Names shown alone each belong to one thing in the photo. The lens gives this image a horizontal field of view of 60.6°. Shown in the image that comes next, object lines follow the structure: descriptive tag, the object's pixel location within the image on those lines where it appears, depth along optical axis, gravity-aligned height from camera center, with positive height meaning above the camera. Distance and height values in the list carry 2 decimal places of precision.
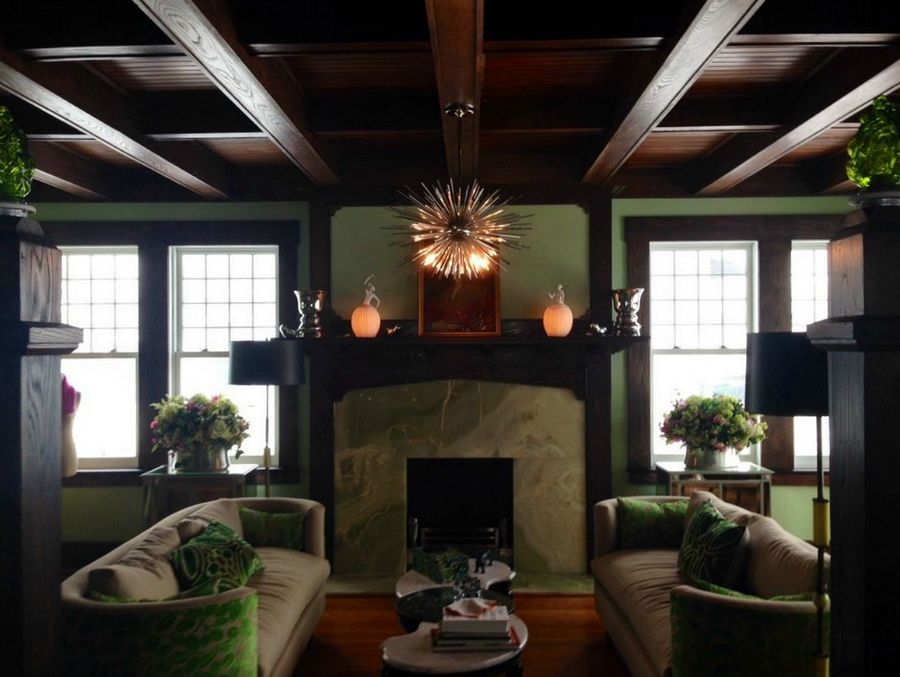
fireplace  5.54 -0.69
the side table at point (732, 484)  5.28 -0.87
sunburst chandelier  4.54 +0.81
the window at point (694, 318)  5.87 +0.31
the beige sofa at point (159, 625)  2.56 -0.92
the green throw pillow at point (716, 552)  3.45 -0.89
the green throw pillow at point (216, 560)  3.35 -0.92
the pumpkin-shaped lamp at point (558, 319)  5.41 +0.27
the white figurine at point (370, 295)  5.53 +0.45
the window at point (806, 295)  5.82 +0.48
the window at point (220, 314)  5.91 +0.34
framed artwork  5.50 +0.38
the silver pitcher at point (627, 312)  5.40 +0.32
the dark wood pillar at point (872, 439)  1.39 -0.15
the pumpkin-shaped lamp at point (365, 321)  5.39 +0.26
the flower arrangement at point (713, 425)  5.23 -0.46
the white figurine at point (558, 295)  5.52 +0.45
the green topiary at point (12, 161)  1.57 +0.41
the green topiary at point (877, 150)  1.51 +0.42
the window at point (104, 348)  5.93 +0.08
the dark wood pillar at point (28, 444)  1.42 -0.16
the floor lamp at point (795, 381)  2.18 -0.07
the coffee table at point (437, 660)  3.02 -1.21
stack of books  3.18 -1.15
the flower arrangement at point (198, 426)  5.26 -0.47
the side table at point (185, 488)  5.28 -0.90
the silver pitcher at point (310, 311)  5.44 +0.33
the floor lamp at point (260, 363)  5.01 -0.03
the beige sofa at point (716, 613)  2.63 -1.00
